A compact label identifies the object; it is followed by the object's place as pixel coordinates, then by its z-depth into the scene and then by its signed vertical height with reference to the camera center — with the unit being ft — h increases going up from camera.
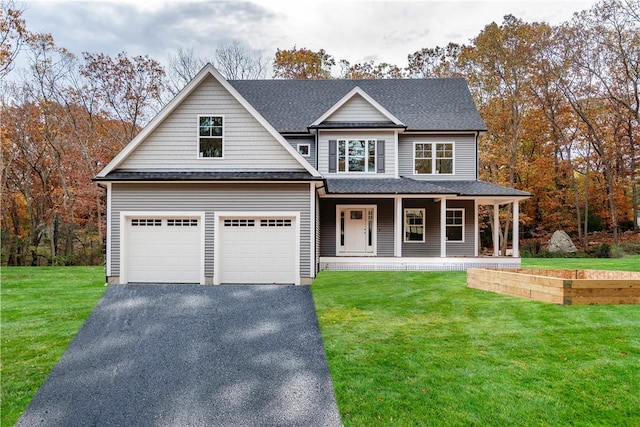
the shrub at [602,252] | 73.36 -6.83
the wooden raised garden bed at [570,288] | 26.45 -5.12
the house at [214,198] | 40.04 +1.69
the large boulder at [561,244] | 80.89 -6.03
